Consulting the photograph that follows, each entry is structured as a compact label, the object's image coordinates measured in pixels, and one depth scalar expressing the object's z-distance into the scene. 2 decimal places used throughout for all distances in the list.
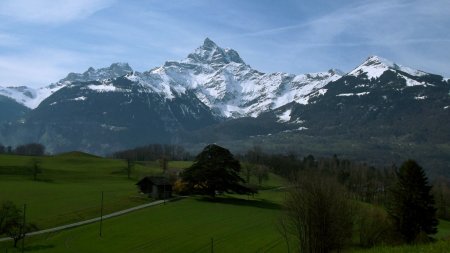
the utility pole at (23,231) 66.26
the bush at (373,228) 67.25
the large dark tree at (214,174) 115.04
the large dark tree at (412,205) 73.25
